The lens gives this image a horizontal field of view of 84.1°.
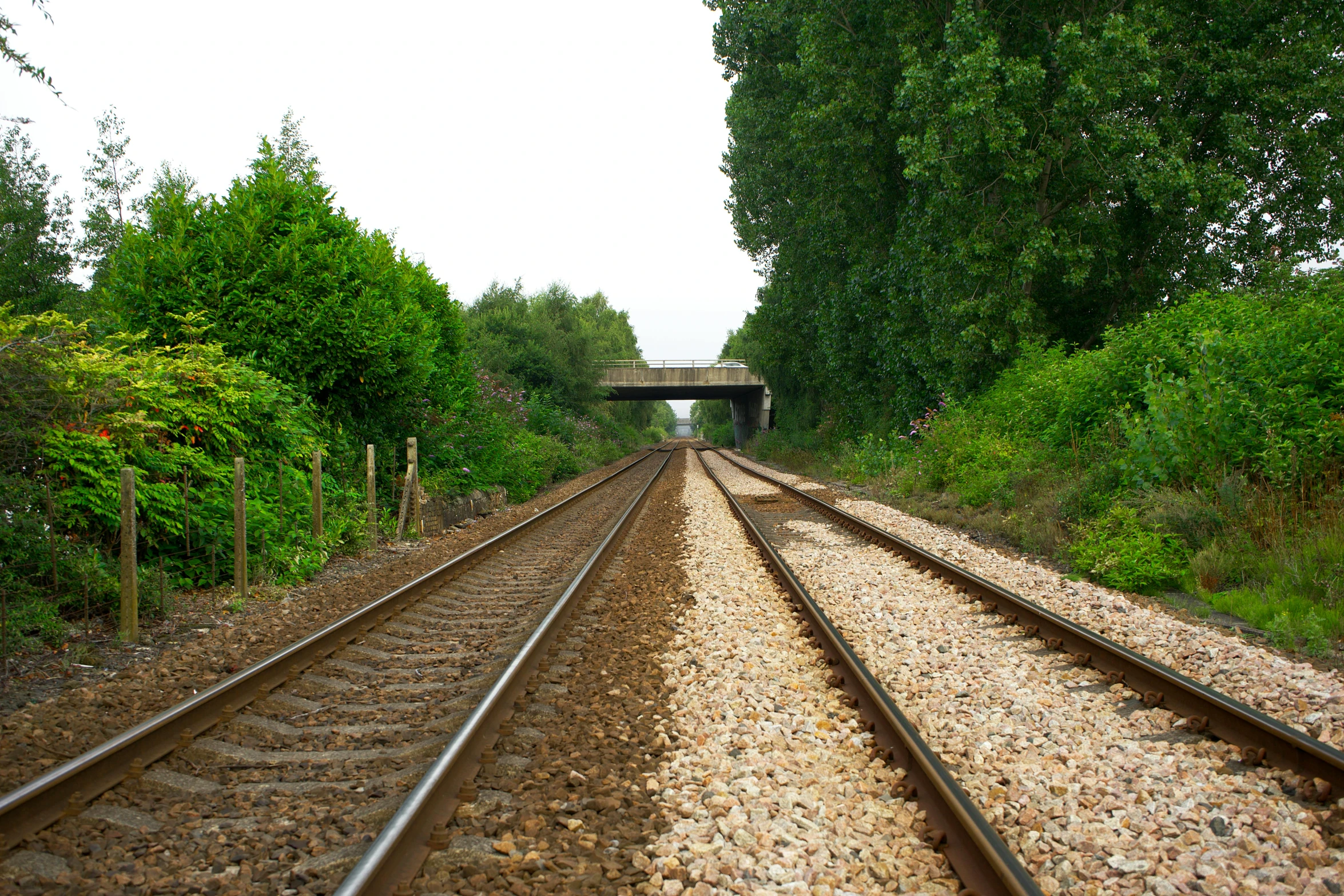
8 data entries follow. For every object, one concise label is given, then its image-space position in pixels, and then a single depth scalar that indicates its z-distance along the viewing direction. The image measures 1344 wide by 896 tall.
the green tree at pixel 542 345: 32.78
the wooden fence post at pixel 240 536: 7.11
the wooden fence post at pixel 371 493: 10.45
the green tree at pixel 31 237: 31.45
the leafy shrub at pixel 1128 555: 7.22
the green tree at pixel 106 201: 31.81
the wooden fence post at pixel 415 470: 11.70
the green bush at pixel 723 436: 75.31
